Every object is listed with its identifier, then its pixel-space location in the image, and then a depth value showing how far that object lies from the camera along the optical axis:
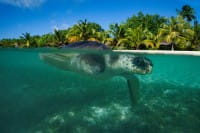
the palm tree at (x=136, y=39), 24.06
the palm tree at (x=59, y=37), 28.08
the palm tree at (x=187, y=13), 34.38
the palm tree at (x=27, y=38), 31.92
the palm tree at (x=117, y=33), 25.42
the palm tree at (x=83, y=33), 26.15
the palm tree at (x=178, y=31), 23.49
